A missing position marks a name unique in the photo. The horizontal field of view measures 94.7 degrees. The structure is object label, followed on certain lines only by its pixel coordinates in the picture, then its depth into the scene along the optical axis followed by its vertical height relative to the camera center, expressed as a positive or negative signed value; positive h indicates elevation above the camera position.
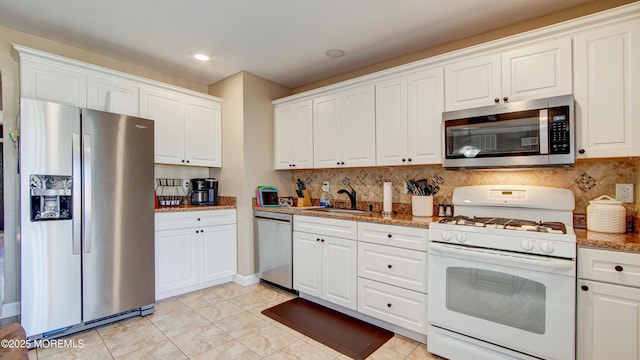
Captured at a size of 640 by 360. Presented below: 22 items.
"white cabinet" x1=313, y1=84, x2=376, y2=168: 2.98 +0.56
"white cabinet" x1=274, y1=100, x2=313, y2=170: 3.51 +0.56
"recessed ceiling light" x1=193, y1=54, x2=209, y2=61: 3.15 +1.34
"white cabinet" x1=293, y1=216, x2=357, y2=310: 2.71 -0.79
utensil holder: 2.68 -0.23
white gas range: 1.72 -0.64
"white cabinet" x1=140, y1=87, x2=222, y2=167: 3.25 +0.65
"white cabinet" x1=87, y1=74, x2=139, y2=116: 2.82 +0.84
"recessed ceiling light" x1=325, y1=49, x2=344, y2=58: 3.06 +1.35
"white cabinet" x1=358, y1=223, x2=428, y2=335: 2.27 -0.77
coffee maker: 3.57 -0.13
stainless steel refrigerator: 2.22 -0.30
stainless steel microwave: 1.97 +0.33
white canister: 1.89 -0.23
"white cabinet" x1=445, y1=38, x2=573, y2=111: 2.02 +0.78
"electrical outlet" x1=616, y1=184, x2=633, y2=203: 2.01 -0.09
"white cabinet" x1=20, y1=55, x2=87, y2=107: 2.48 +0.88
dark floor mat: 2.26 -1.27
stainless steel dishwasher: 3.24 -0.76
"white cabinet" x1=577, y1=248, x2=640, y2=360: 1.57 -0.69
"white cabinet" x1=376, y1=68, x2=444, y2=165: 2.54 +0.57
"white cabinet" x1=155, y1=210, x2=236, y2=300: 3.09 -0.78
